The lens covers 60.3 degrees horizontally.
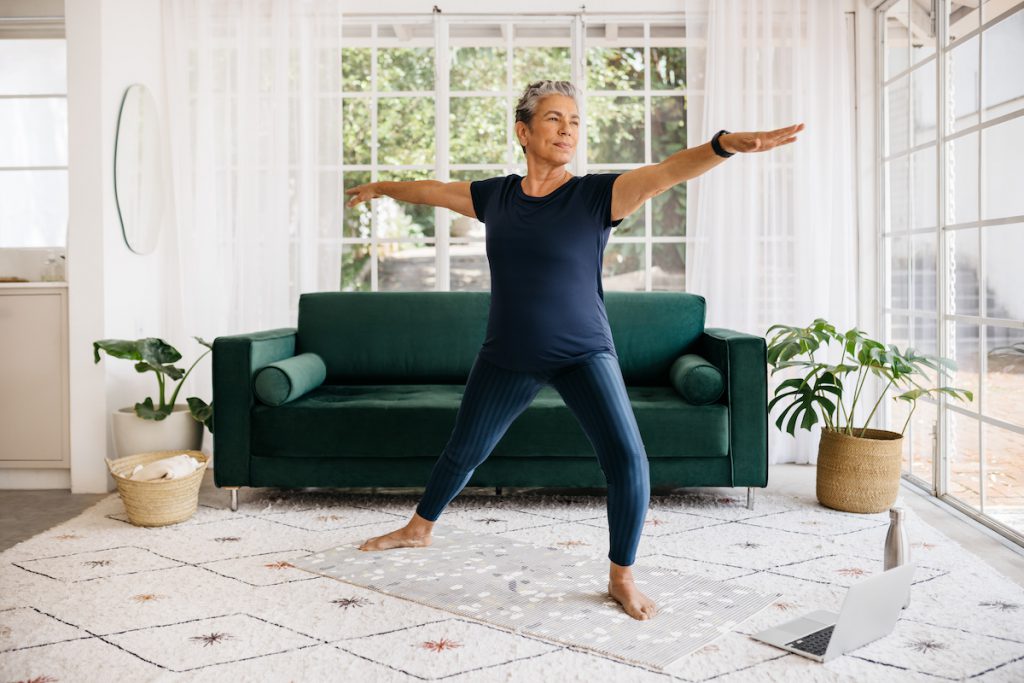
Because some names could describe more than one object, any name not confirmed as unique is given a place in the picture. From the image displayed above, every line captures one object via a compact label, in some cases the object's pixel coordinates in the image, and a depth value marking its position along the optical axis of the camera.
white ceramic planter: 3.75
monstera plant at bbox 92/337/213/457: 3.70
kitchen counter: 3.92
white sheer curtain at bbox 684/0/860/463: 4.41
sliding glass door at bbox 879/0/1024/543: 3.07
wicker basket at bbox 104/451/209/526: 3.23
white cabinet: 3.96
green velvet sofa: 3.40
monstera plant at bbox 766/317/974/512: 3.41
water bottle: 2.25
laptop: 2.02
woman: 2.29
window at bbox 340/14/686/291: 4.67
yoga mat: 2.18
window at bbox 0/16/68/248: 4.56
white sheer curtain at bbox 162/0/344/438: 4.47
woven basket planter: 3.42
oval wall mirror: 4.06
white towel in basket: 3.29
